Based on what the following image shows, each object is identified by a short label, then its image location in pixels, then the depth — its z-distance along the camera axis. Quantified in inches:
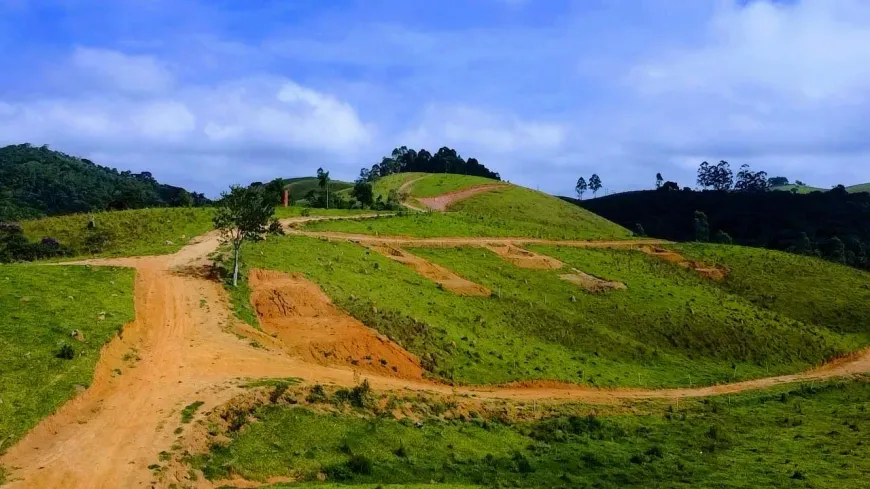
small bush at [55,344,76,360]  960.9
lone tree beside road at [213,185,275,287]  1512.1
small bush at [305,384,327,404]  979.1
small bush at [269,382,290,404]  950.9
